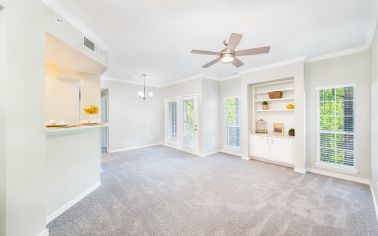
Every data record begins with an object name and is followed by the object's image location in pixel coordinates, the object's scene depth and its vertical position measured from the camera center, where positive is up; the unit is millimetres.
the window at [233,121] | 5473 -132
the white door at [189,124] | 5596 -239
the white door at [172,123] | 6684 -228
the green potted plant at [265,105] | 4724 +371
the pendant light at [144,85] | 5436 +1326
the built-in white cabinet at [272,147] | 4102 -868
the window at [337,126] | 3420 -214
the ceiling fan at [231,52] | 2109 +970
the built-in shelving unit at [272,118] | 4209 -29
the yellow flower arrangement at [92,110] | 2842 +157
